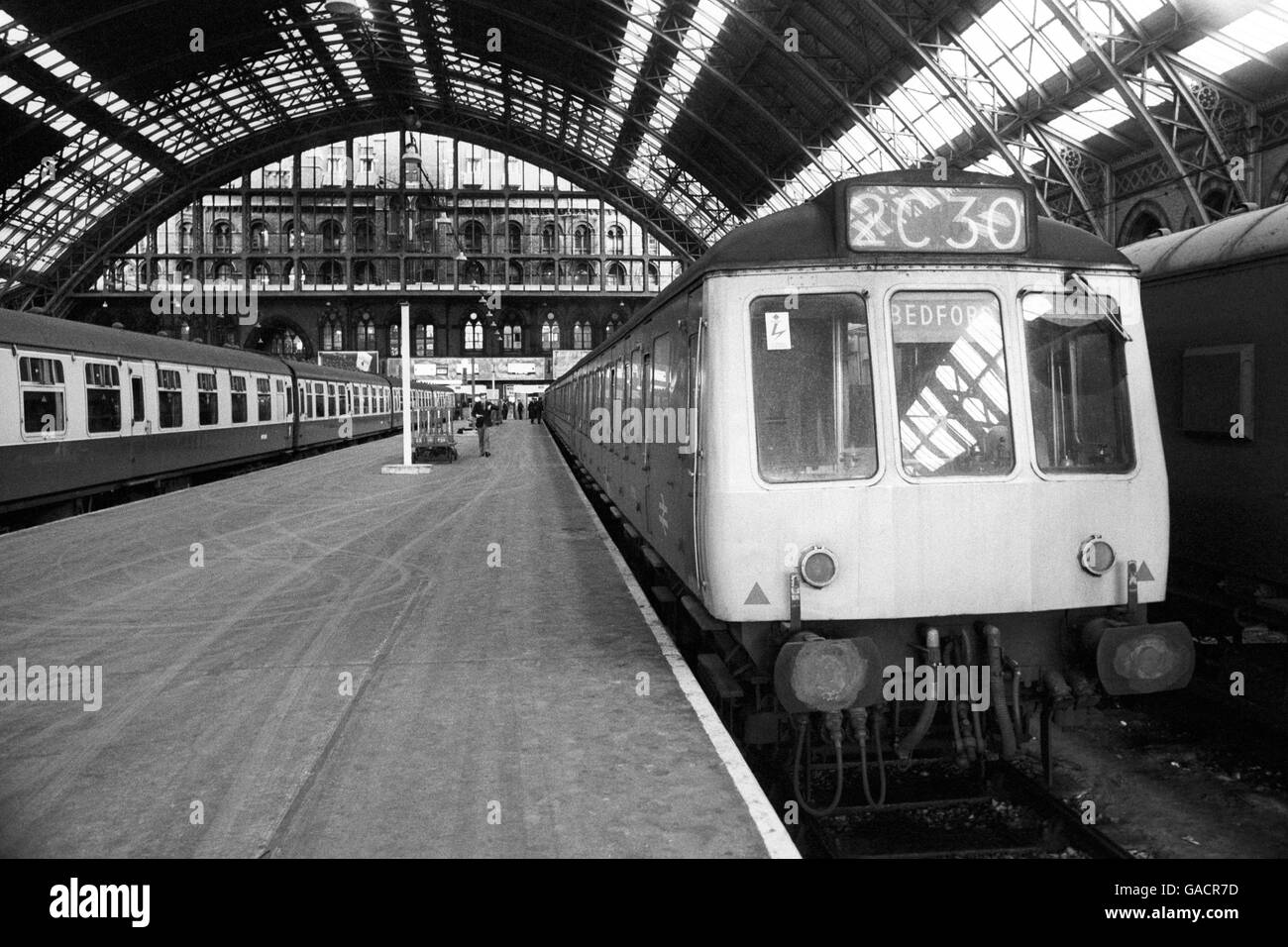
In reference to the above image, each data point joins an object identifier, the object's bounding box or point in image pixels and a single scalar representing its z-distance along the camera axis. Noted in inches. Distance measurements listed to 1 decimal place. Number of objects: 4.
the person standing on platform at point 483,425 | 1143.6
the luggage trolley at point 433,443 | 1023.0
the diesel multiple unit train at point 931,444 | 191.5
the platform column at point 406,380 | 862.5
